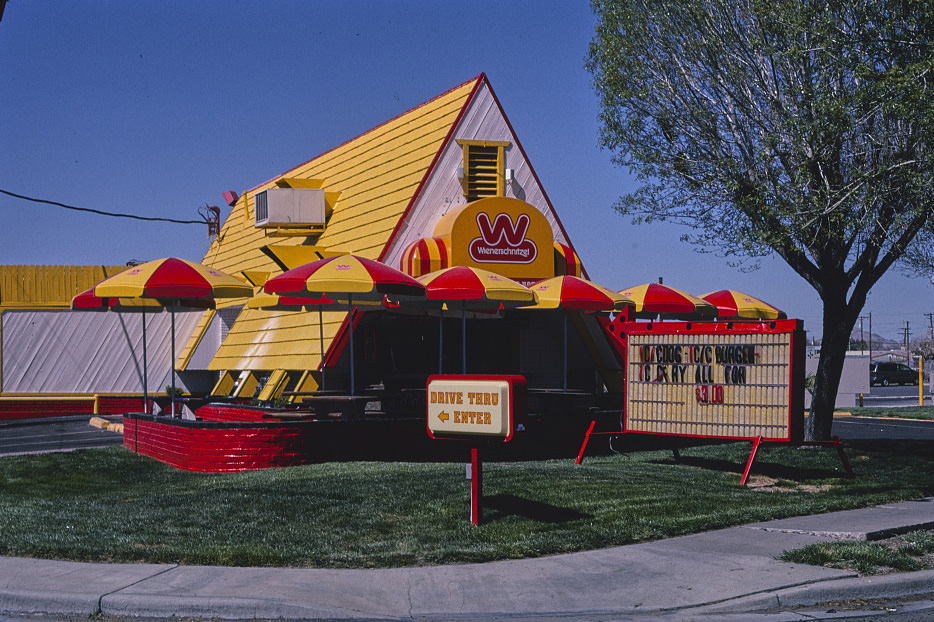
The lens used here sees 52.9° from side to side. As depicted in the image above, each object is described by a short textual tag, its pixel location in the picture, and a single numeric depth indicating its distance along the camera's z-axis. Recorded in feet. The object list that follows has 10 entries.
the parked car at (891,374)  237.45
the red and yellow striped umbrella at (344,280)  52.11
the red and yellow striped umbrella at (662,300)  69.21
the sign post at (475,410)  31.04
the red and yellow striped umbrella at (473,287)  55.93
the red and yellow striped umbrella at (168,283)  55.26
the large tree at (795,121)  46.01
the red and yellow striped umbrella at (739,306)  79.51
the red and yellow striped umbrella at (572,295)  60.90
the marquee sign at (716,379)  42.19
